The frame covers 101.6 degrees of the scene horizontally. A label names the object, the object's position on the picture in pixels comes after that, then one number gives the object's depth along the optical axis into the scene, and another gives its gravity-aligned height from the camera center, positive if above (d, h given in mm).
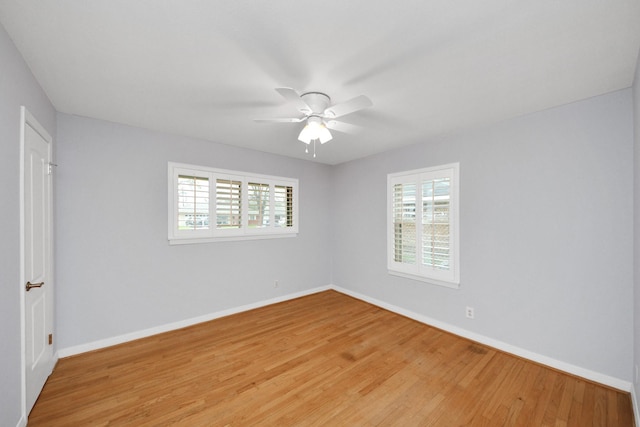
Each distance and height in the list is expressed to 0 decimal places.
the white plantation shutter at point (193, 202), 3346 +119
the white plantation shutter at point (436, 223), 3277 -155
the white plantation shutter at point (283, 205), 4300 +101
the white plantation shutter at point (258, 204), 3992 +111
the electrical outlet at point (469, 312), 3059 -1200
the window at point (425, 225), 3227 -184
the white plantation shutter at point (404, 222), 3654 -164
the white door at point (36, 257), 1815 -363
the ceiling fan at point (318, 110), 1896 +794
